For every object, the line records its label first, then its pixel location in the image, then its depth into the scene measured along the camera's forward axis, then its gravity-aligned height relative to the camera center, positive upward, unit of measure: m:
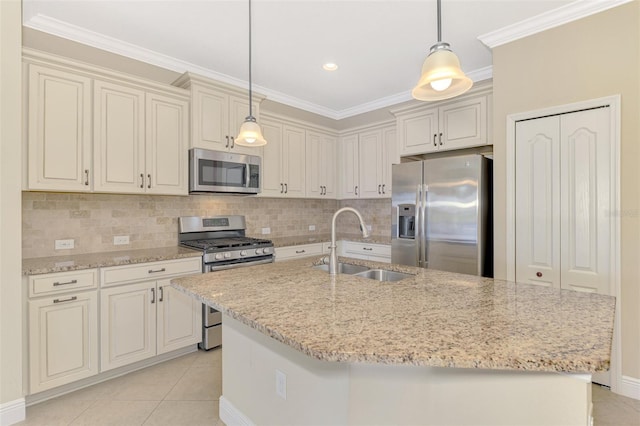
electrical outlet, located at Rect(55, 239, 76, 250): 2.62 -0.24
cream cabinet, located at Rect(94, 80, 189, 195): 2.59 +0.63
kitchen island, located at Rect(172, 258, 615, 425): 0.94 -0.39
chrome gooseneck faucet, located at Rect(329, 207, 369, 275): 1.91 -0.25
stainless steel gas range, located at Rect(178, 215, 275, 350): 2.97 -0.31
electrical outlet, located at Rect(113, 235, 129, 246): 2.92 -0.23
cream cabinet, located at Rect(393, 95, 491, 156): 3.09 +0.90
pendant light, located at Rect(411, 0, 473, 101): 1.44 +0.65
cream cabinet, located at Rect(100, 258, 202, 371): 2.42 -0.81
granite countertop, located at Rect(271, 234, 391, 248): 3.85 -0.32
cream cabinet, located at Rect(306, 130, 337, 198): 4.33 +0.67
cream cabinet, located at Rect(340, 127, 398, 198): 4.18 +0.69
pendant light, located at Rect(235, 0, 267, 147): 2.23 +0.55
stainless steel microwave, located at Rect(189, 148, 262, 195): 3.07 +0.42
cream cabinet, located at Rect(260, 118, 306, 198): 3.83 +0.66
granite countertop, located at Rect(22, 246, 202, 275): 2.17 -0.34
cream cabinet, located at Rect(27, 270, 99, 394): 2.11 -0.78
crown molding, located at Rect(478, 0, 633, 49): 2.17 +1.37
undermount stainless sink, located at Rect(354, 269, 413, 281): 2.06 -0.40
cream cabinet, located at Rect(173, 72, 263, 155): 3.06 +1.01
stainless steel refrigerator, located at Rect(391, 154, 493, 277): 2.81 -0.01
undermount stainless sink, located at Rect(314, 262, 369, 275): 2.23 -0.38
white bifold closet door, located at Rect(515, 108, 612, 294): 2.23 +0.10
